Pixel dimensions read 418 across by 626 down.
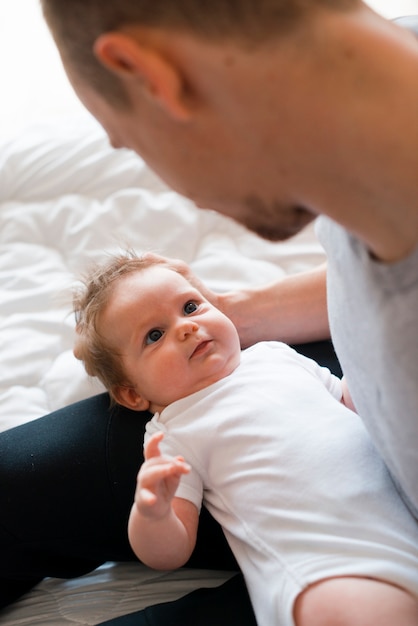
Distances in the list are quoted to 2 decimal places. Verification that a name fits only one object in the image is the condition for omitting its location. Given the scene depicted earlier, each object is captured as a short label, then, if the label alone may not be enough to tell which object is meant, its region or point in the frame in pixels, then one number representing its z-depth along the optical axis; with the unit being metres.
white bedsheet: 1.33
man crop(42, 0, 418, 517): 0.62
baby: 0.86
